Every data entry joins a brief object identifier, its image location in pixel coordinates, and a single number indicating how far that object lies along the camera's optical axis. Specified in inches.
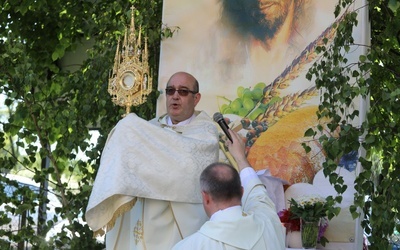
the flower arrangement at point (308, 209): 212.2
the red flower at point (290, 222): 212.8
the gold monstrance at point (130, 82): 237.8
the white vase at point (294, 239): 213.5
